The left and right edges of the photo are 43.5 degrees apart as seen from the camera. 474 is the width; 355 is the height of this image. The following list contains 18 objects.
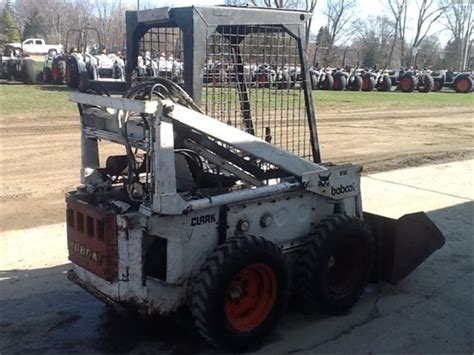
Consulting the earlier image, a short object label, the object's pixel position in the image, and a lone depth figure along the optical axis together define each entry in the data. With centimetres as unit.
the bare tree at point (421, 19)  8381
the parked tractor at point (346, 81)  3144
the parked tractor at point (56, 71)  2373
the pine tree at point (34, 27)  7794
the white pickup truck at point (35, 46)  6106
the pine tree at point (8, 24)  5925
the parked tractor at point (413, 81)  3419
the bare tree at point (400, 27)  8350
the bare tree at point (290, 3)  5106
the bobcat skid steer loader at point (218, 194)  386
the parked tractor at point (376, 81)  3272
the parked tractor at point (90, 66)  2110
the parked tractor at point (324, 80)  3091
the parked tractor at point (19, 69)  2464
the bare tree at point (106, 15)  6397
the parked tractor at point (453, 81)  3612
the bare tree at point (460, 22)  8581
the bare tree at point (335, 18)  7750
